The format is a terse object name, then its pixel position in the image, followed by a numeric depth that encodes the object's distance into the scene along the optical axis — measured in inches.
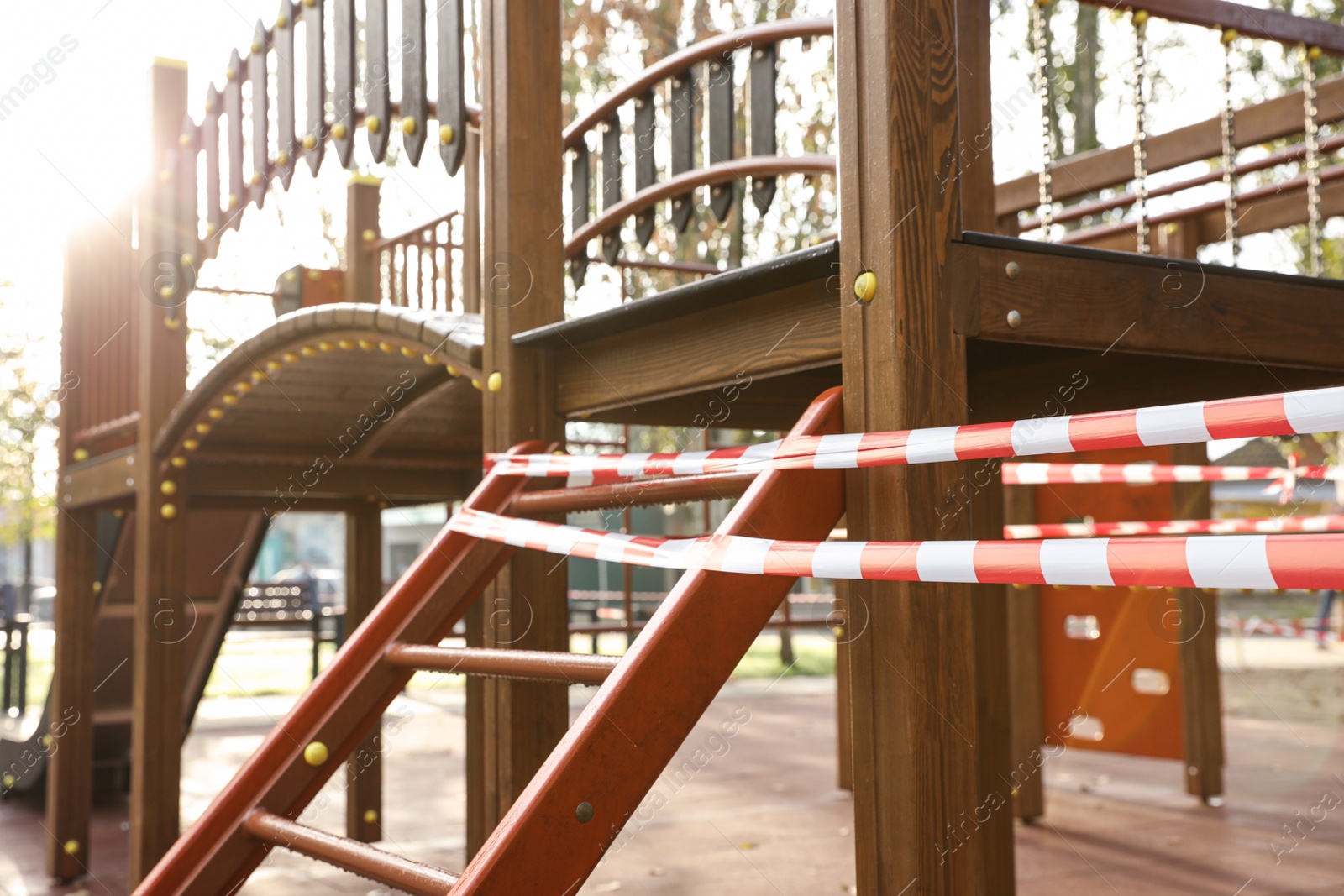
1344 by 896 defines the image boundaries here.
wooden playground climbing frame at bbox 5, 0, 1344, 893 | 73.9
